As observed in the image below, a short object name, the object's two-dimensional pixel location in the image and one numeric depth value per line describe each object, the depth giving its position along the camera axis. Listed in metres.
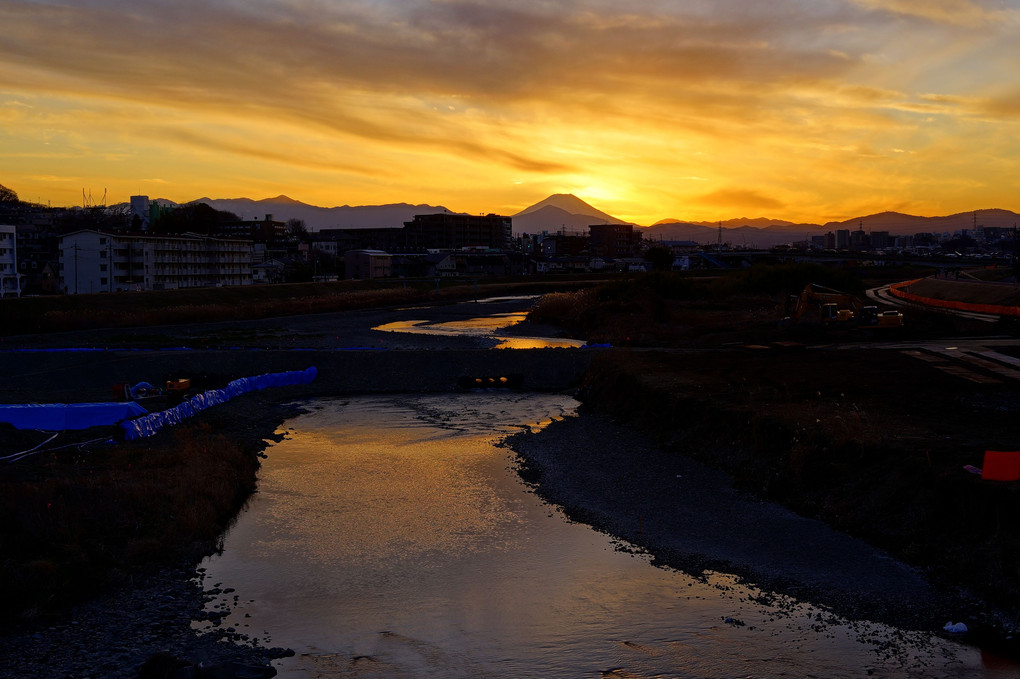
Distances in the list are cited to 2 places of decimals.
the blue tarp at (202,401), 26.91
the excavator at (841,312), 50.03
